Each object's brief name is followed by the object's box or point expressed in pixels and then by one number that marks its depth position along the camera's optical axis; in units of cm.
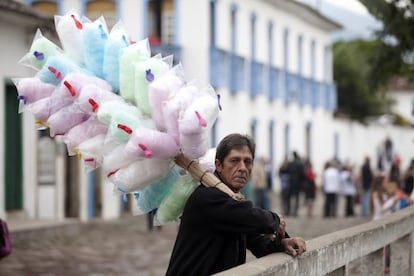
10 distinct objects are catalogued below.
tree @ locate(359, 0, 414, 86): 1844
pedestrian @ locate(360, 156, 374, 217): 2817
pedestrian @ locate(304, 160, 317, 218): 2803
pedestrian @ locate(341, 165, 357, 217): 2791
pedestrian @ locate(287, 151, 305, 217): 2845
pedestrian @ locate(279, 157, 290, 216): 2878
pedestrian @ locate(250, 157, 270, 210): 2695
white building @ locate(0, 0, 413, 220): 2292
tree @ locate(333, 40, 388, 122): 6206
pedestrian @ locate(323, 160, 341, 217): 2720
